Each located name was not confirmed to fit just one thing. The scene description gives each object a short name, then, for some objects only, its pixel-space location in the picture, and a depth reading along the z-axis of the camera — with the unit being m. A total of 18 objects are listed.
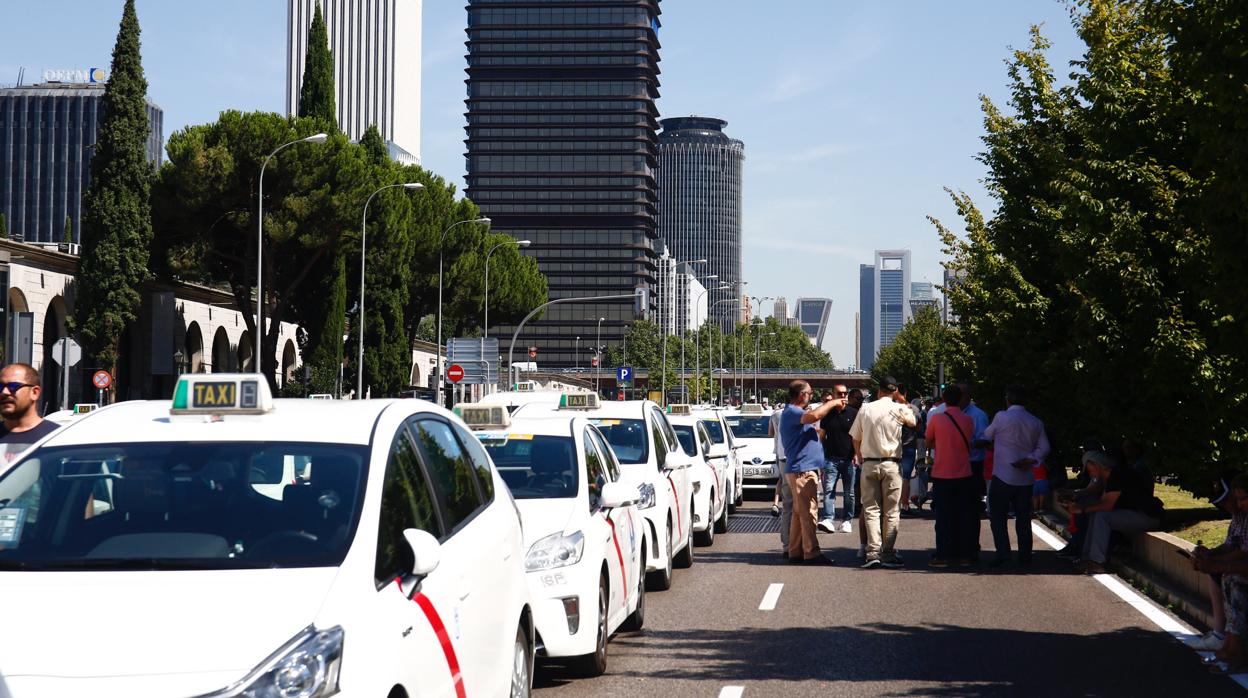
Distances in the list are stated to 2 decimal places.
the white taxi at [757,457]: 25.81
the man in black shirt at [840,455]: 18.38
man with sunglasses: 7.60
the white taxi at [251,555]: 3.90
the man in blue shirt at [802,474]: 14.59
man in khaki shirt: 14.29
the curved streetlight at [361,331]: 47.31
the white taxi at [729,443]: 22.53
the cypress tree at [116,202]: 47.44
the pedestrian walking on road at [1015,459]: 14.91
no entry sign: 49.16
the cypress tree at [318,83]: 60.25
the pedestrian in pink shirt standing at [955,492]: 14.97
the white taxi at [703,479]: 16.48
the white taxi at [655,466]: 12.09
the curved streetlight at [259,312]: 39.47
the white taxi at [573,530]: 8.07
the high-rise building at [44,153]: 176.88
